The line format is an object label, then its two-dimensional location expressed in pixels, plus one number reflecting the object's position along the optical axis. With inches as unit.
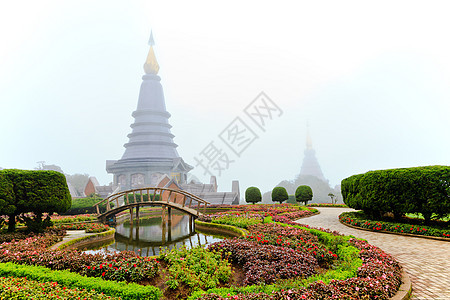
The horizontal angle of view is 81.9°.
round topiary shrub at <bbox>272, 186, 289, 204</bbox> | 1112.8
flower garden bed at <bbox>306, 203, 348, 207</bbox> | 1033.0
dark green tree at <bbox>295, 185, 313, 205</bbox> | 1069.8
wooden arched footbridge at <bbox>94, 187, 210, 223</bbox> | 559.8
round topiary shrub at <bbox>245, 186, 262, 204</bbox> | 1124.5
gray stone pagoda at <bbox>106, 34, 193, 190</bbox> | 1727.4
